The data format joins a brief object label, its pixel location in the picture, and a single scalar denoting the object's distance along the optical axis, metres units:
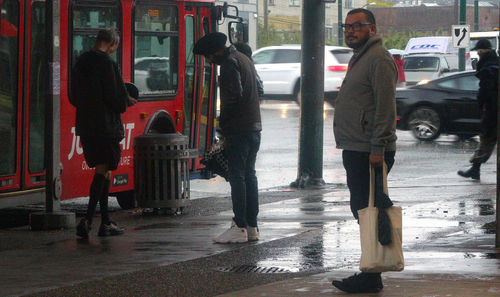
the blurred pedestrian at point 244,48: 13.60
